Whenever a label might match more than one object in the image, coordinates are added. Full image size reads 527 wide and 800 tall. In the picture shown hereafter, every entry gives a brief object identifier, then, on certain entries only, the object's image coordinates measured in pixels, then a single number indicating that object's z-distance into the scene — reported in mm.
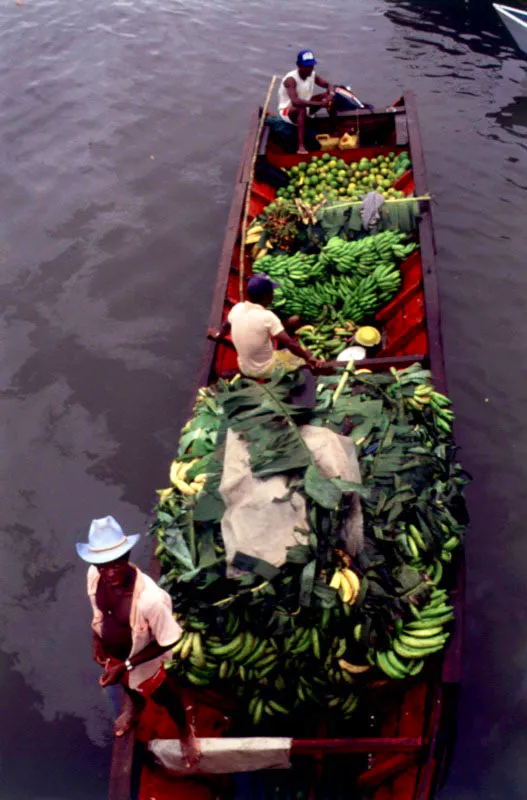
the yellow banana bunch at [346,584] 4570
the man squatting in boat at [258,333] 6039
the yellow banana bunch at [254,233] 8898
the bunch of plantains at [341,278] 8273
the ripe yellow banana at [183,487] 5328
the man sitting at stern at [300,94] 10469
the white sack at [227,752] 4645
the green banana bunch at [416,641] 4750
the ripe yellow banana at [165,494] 5548
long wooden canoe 4520
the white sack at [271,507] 4539
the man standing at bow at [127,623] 3955
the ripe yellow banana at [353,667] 4797
